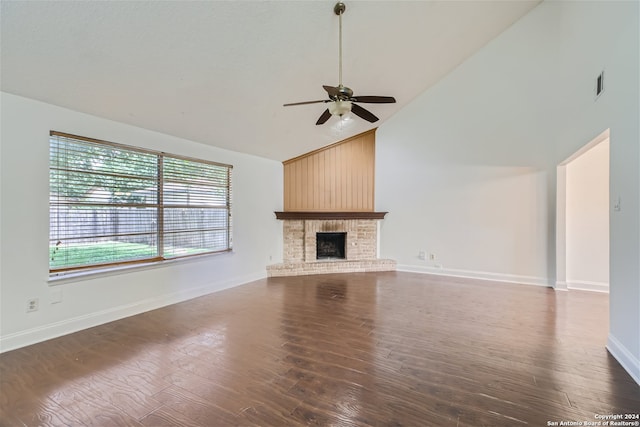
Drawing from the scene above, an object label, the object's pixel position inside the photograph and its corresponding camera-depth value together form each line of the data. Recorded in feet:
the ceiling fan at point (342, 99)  8.07
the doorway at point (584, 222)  14.01
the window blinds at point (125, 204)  9.35
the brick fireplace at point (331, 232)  18.78
